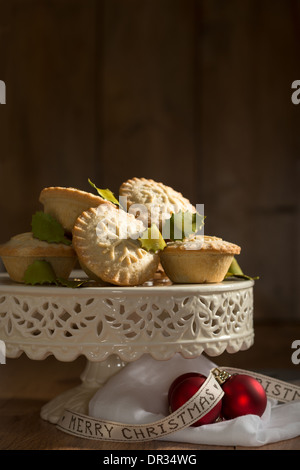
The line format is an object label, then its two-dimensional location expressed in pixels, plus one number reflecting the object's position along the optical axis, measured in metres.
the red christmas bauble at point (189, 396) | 1.25
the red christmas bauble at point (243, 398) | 1.27
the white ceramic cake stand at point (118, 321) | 1.16
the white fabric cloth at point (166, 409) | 1.22
